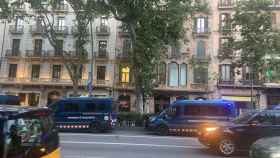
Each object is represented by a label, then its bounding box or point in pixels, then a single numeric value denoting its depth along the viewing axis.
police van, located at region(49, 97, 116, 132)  22.81
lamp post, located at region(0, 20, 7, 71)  46.22
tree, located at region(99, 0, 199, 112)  27.95
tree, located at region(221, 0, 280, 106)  27.48
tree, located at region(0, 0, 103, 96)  31.23
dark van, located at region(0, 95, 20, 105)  24.09
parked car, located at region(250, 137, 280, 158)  8.10
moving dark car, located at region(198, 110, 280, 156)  12.99
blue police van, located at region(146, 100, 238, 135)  22.50
